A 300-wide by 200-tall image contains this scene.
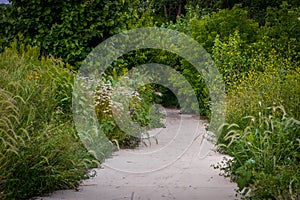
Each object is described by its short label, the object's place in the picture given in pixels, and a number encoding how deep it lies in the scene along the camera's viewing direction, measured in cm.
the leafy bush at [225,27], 1227
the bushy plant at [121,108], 735
